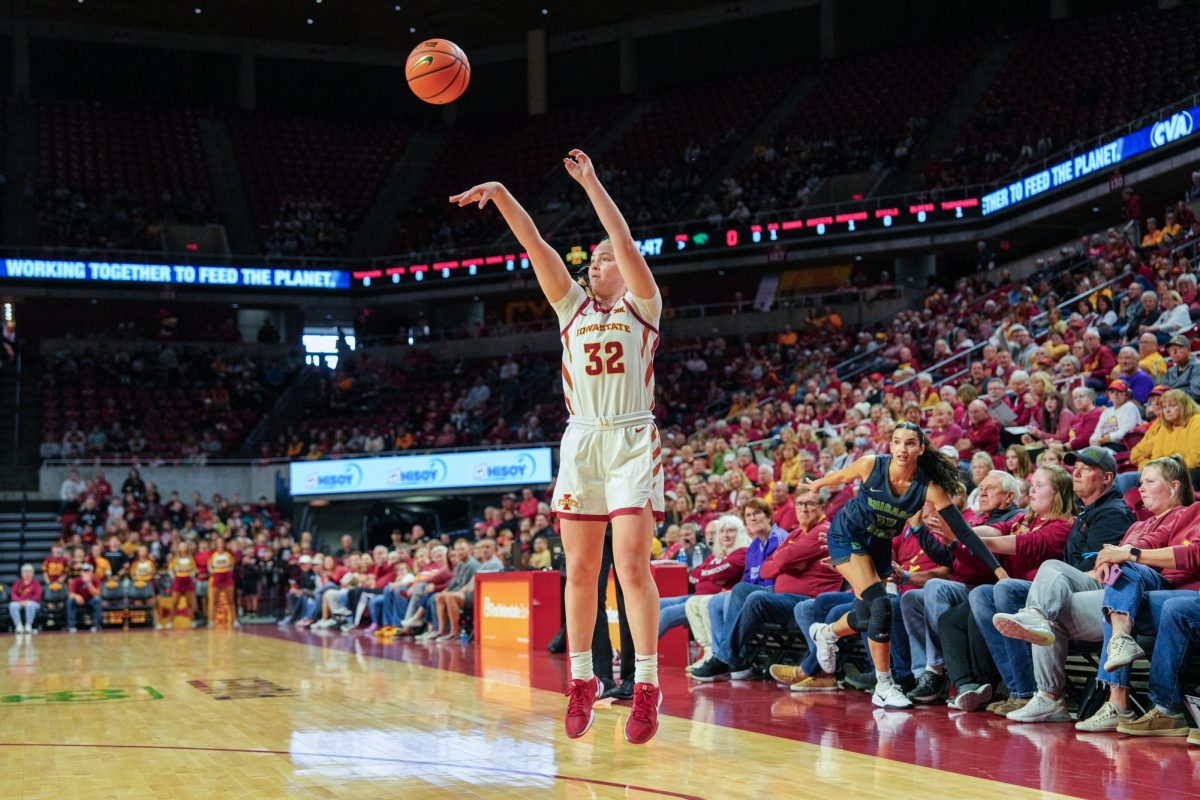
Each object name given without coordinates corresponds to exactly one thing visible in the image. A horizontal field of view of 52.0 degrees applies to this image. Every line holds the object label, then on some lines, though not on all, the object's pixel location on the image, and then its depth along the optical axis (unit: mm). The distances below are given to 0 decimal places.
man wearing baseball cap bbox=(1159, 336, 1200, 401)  9992
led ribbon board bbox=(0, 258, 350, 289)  29766
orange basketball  6578
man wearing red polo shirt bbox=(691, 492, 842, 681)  8664
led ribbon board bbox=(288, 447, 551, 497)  23453
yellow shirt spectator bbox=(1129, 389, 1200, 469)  8500
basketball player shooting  5242
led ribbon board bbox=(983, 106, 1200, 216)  20531
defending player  6914
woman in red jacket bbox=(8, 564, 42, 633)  19500
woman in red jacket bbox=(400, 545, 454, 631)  16000
